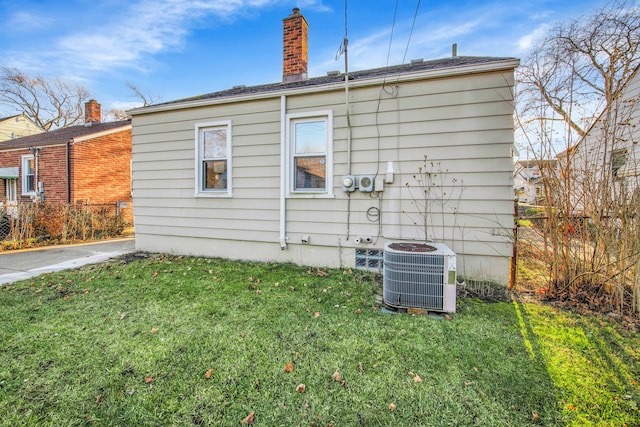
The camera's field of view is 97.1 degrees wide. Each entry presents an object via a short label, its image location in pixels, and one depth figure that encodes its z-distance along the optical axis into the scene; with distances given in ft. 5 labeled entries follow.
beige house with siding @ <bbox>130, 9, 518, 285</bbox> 13.70
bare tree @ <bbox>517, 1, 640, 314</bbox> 10.81
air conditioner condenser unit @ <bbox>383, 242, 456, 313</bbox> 10.37
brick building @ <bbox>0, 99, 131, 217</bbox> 34.73
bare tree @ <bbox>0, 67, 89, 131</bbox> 72.28
